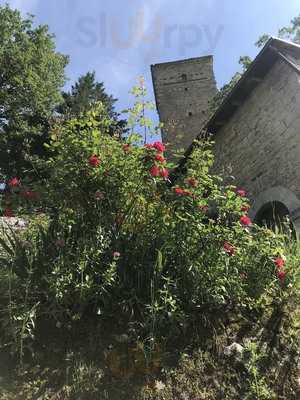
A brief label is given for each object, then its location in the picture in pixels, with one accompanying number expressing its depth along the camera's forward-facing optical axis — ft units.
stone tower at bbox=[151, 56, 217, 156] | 72.23
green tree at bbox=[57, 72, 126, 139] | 73.61
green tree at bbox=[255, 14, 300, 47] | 64.59
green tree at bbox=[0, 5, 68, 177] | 65.00
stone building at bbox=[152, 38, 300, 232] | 27.63
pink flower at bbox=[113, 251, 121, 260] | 11.33
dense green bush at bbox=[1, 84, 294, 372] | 11.19
